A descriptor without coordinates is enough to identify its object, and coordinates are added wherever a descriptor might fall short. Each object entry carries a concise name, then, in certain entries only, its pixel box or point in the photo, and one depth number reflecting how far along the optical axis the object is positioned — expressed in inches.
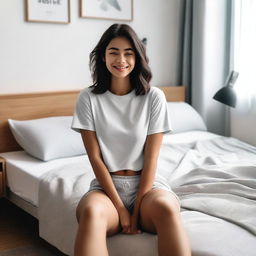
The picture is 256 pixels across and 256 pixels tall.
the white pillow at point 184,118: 137.2
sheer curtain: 137.6
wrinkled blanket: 75.0
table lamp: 129.0
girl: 69.7
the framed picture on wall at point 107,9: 131.2
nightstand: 107.9
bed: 67.4
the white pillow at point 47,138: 109.3
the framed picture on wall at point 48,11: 121.8
